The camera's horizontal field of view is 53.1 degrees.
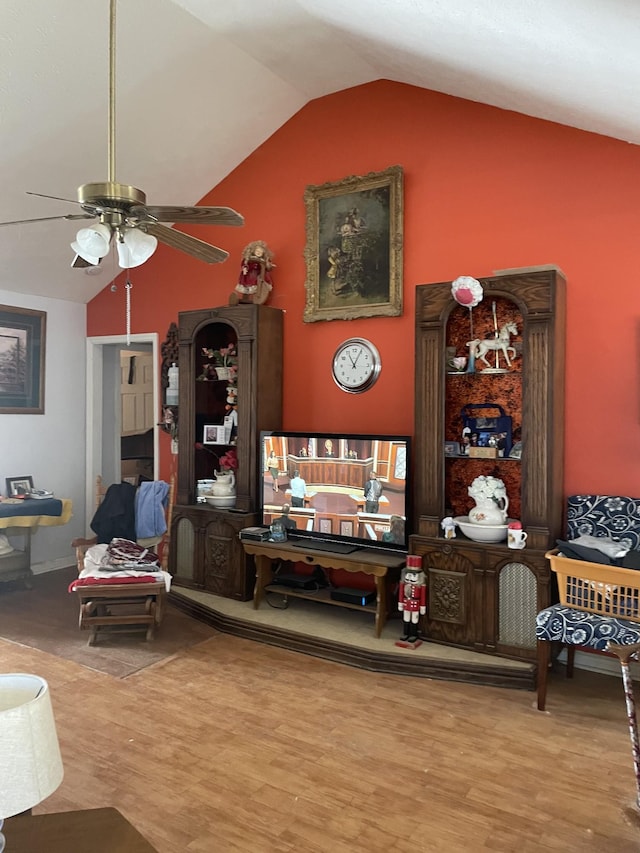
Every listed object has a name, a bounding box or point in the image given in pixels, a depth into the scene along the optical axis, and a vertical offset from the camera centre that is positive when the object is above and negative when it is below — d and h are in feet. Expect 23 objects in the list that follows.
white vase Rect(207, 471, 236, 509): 16.42 -1.81
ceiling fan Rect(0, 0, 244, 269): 7.91 +2.69
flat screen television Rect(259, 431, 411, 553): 13.73 -1.52
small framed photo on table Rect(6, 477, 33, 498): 18.31 -1.95
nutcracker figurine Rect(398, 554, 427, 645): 12.87 -3.46
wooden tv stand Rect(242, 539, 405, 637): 13.32 -3.04
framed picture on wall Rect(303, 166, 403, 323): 14.96 +4.23
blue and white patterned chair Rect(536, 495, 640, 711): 10.16 -3.19
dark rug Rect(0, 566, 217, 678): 13.00 -4.80
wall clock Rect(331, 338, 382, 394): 15.29 +1.36
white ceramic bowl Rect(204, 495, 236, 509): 16.39 -2.07
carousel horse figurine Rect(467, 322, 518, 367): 13.02 +1.59
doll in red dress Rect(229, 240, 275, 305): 16.30 +3.71
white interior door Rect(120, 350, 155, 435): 23.85 +1.05
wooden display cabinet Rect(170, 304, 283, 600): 15.87 -0.15
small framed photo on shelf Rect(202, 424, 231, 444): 16.80 -0.35
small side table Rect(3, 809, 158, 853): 4.42 -2.95
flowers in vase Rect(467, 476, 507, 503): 12.80 -1.36
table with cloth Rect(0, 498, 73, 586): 17.10 -2.81
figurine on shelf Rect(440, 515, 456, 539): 12.82 -2.12
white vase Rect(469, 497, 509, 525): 12.65 -1.78
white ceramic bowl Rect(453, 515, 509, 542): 12.48 -2.15
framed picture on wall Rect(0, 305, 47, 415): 18.42 +1.75
